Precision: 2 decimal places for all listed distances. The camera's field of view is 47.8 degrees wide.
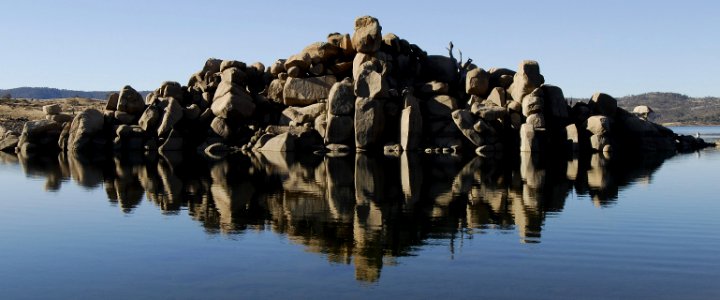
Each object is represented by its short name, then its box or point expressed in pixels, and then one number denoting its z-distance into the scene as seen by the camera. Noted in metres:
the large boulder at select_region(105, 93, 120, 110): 62.78
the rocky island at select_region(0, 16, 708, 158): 54.88
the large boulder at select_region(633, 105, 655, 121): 74.69
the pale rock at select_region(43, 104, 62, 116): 64.69
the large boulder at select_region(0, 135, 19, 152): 63.00
